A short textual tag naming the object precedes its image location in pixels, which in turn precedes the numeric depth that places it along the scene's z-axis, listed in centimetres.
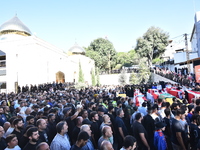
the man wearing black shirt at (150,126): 443
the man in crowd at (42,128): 377
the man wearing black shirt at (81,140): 286
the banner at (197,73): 1302
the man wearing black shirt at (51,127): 436
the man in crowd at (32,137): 307
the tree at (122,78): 3478
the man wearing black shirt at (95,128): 426
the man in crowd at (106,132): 321
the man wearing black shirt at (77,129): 384
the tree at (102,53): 4281
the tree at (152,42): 3478
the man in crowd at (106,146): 250
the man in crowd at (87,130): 319
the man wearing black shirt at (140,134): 386
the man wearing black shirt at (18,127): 389
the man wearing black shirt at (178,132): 374
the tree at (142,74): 3034
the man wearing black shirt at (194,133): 361
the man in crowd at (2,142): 342
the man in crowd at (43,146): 260
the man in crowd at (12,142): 299
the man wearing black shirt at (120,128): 436
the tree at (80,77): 2930
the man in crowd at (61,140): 324
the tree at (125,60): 4519
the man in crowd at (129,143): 264
